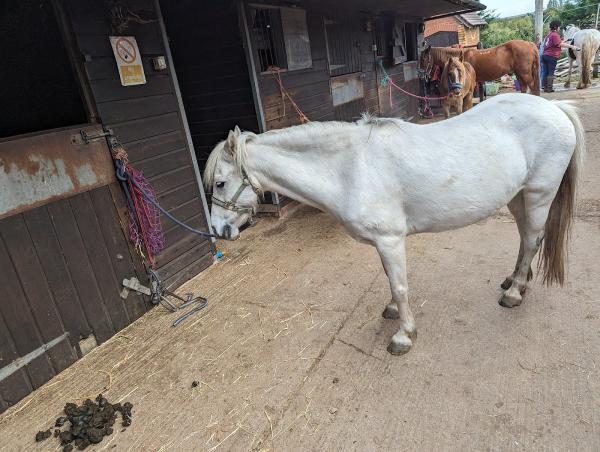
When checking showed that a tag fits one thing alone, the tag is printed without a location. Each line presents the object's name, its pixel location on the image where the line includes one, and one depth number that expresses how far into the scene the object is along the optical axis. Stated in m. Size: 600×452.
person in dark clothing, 10.89
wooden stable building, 2.43
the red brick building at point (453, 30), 19.27
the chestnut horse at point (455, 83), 8.52
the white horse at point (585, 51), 10.85
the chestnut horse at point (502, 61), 9.70
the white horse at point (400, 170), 2.22
